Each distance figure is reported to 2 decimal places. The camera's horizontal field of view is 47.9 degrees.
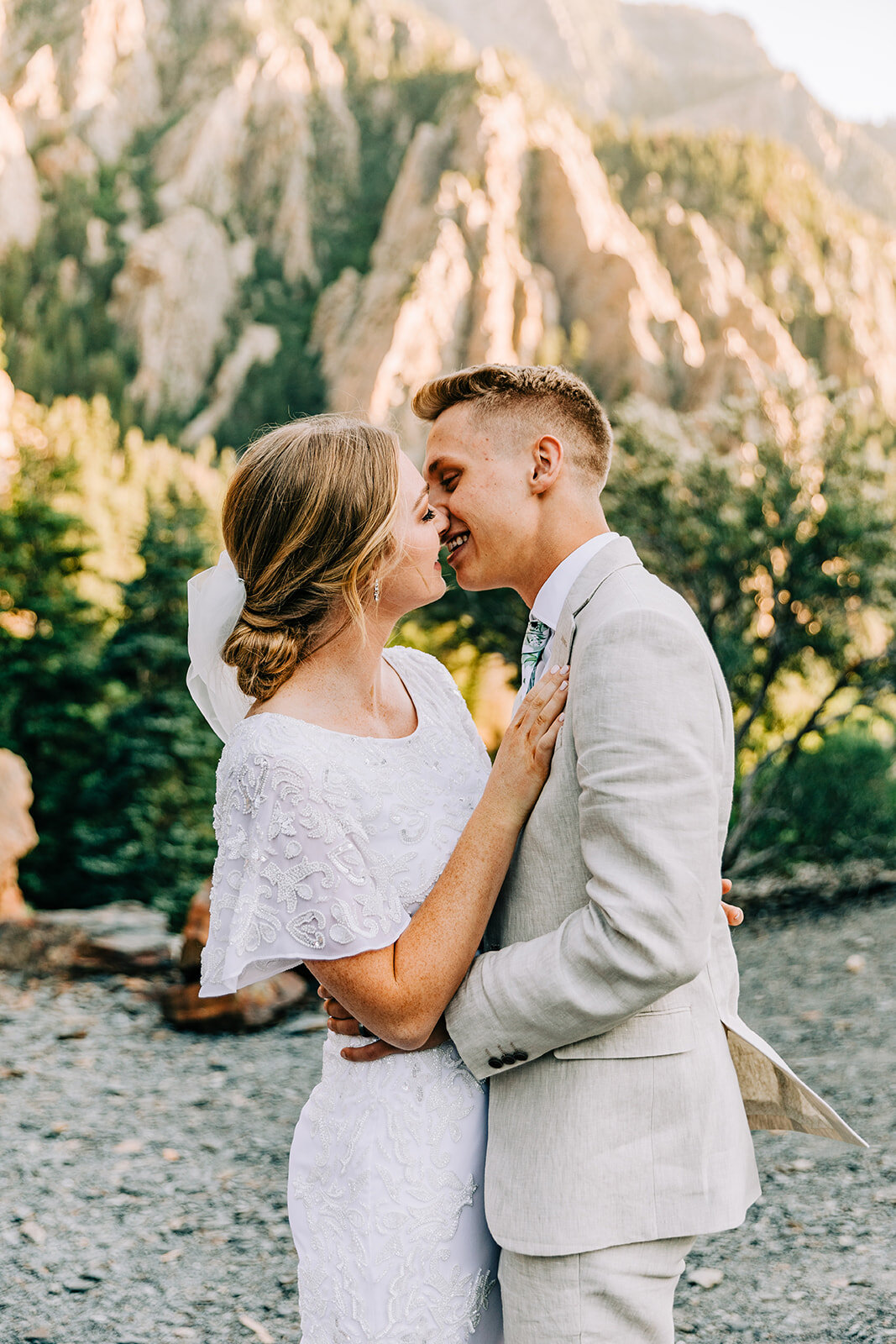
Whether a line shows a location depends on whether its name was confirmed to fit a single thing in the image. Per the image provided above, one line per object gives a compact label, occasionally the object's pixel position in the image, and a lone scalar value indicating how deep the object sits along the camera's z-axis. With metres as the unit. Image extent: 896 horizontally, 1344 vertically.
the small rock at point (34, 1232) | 4.82
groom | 1.58
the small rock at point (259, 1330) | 3.99
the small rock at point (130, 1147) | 5.89
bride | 1.81
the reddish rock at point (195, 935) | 8.09
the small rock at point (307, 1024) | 7.94
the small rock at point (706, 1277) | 4.28
